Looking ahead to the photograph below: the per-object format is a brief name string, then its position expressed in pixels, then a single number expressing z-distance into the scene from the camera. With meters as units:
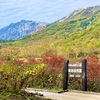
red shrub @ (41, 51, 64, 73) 17.00
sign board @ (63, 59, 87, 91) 13.58
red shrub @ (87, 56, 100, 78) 15.31
